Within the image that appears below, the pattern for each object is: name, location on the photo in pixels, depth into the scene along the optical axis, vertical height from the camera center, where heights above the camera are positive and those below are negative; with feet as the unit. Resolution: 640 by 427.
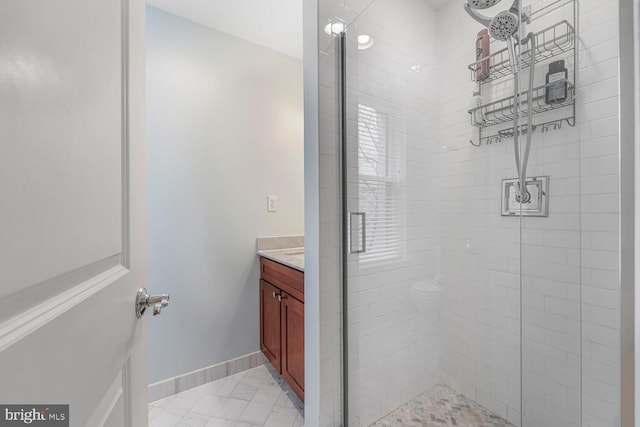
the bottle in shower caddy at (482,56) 4.19 +2.56
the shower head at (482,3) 3.91 +3.17
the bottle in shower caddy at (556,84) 3.64 +1.81
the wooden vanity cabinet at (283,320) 5.08 -2.33
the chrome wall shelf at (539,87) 3.63 +1.85
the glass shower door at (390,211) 4.54 +0.05
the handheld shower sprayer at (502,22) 3.83 +2.86
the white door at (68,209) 0.85 +0.03
